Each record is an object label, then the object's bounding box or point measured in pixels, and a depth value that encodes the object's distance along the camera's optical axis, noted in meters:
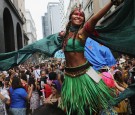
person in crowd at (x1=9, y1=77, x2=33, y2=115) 3.58
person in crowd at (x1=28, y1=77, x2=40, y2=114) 4.53
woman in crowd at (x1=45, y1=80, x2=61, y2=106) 2.93
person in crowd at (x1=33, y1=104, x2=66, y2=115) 1.00
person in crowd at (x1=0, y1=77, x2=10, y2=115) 3.46
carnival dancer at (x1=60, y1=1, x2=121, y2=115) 1.70
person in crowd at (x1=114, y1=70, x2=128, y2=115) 3.16
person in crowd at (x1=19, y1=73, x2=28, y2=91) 4.54
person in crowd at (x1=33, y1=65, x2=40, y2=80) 8.17
